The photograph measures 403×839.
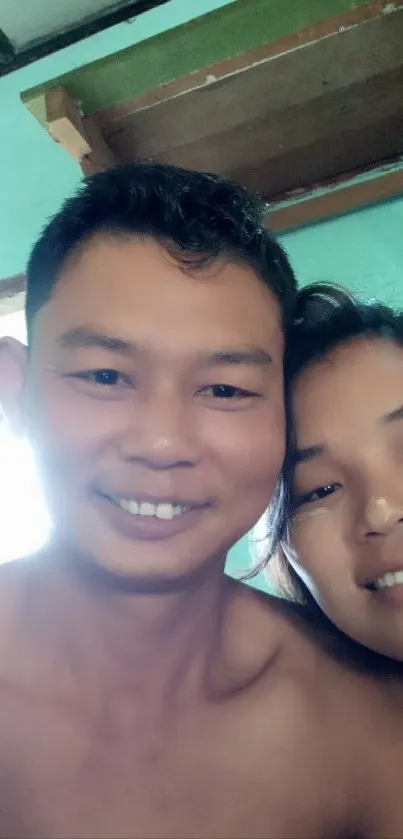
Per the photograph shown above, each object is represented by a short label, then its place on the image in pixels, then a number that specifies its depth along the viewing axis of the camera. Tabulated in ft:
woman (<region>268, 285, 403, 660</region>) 2.16
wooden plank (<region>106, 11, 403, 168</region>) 3.04
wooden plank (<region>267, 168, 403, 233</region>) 3.71
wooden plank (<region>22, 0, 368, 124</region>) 2.83
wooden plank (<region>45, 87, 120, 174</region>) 2.91
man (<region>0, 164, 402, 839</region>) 1.86
